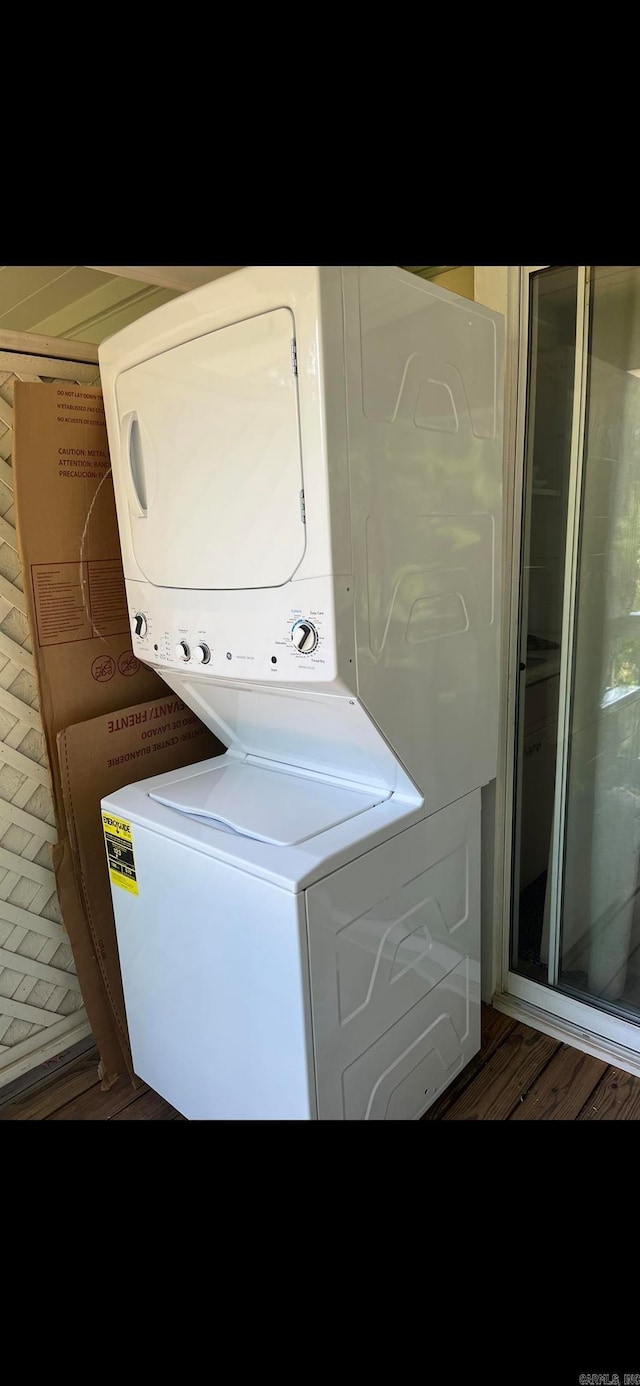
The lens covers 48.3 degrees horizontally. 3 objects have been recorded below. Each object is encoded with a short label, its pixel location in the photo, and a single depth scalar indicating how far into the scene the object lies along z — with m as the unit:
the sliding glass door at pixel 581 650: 1.77
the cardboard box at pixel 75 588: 1.78
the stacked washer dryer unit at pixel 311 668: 1.29
